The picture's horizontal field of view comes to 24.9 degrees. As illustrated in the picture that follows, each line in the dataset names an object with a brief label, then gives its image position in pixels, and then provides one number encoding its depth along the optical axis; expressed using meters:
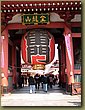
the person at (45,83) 9.37
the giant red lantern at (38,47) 7.69
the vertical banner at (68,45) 8.44
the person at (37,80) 11.12
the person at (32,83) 9.35
